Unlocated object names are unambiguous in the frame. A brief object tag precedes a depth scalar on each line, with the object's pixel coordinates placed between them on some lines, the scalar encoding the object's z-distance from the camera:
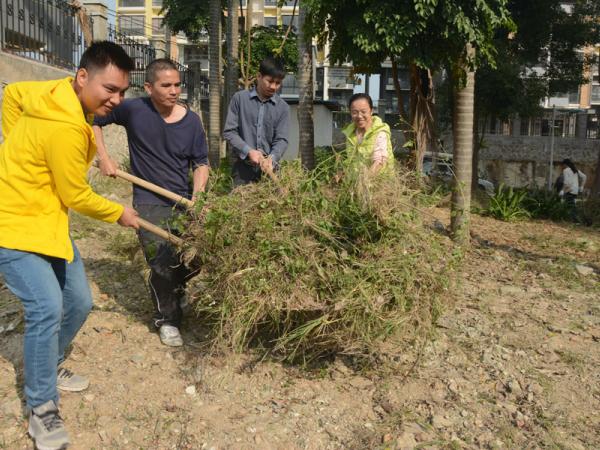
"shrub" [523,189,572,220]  9.75
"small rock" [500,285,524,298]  5.16
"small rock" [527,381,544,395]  3.39
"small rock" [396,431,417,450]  2.85
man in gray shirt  4.30
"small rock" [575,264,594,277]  6.02
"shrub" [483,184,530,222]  9.01
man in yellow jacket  2.62
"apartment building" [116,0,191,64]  51.59
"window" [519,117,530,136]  39.68
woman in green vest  3.44
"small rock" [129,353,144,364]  3.64
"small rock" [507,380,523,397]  3.38
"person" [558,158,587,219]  11.94
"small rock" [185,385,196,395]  3.30
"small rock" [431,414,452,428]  3.03
